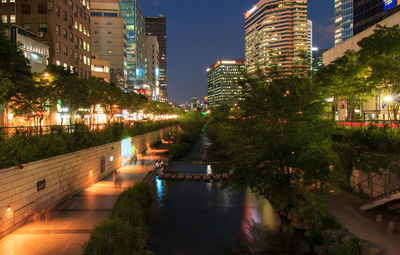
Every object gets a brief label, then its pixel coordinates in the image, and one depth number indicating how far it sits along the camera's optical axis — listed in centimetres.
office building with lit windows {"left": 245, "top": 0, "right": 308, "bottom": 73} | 16638
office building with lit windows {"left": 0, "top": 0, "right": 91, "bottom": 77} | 4706
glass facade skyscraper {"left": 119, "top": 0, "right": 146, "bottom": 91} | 12062
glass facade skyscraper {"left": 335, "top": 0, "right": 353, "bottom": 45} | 15650
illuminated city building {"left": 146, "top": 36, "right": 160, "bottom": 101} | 17000
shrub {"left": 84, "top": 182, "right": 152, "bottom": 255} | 867
